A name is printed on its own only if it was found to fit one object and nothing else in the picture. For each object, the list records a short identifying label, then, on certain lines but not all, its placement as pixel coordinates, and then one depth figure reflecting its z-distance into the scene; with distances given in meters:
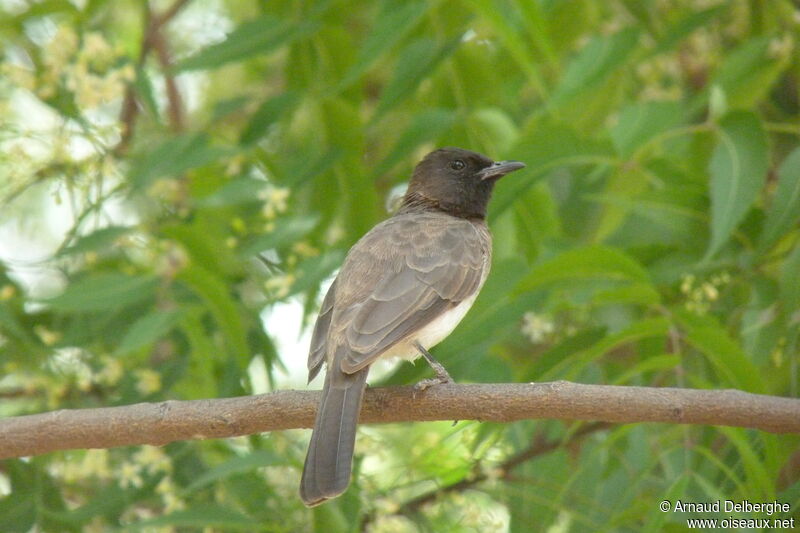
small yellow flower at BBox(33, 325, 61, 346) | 9.21
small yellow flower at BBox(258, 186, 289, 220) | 9.07
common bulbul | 7.39
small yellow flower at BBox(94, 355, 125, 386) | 9.40
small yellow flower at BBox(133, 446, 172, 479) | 8.85
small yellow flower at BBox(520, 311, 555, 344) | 9.52
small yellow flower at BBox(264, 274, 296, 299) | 8.58
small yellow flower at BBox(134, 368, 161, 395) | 9.20
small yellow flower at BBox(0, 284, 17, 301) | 8.94
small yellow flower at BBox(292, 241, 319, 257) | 9.37
